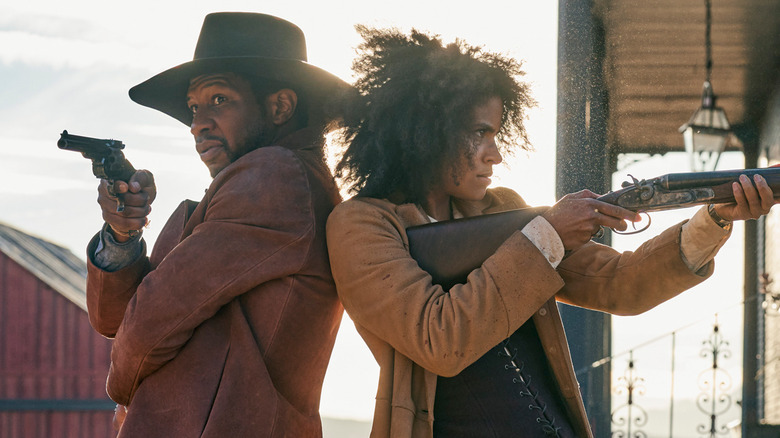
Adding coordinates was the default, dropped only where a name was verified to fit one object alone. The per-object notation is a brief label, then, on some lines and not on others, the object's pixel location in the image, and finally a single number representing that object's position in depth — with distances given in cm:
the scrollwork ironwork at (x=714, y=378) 1016
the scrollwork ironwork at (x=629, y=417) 939
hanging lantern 858
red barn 2080
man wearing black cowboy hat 326
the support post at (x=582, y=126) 607
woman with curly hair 323
